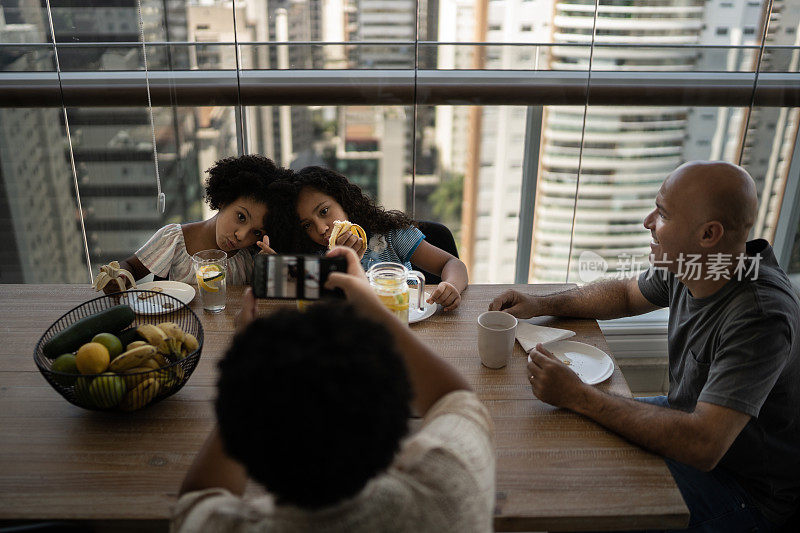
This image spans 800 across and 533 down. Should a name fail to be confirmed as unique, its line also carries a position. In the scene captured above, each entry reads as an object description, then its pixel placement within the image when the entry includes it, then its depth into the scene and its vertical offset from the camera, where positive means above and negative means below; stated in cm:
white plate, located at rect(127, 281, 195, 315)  170 -74
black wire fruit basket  125 -66
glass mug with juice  156 -62
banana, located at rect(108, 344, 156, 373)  127 -64
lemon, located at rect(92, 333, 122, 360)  131 -63
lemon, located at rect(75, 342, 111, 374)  126 -64
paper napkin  159 -76
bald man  131 -72
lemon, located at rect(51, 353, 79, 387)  126 -65
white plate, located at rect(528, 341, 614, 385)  147 -76
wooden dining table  110 -77
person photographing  78 -49
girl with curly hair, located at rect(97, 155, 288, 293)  196 -65
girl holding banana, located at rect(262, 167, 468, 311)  198 -64
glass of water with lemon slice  172 -67
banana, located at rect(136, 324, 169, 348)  135 -64
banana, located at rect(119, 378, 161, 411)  126 -70
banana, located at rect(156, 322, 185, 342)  137 -64
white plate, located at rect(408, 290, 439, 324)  170 -75
